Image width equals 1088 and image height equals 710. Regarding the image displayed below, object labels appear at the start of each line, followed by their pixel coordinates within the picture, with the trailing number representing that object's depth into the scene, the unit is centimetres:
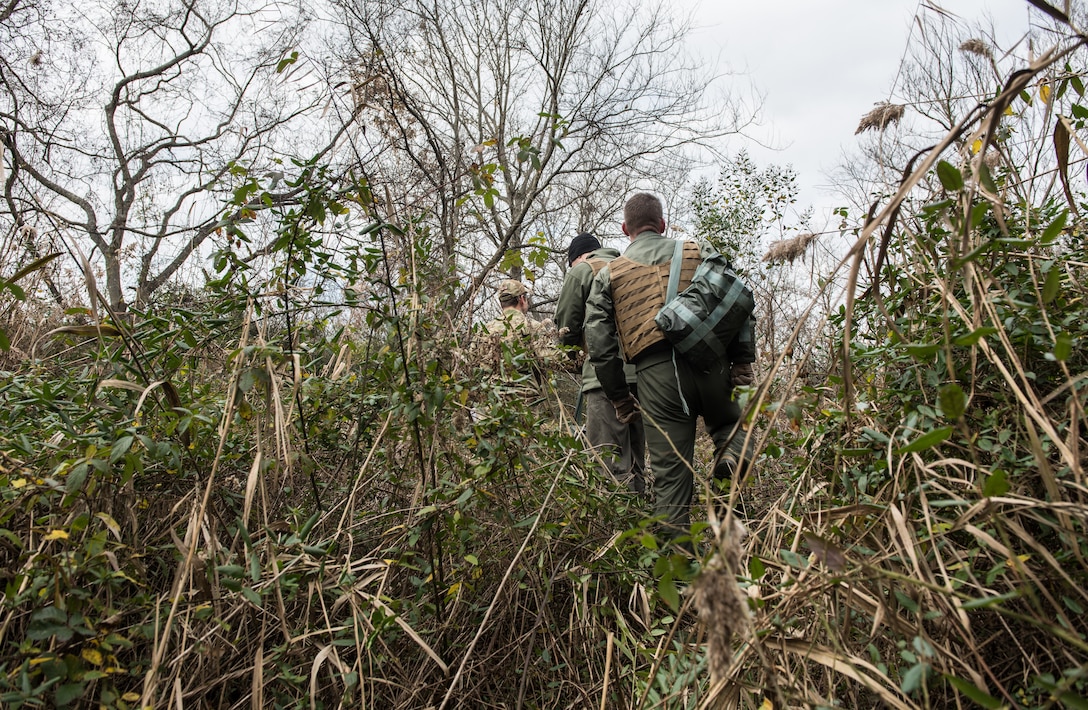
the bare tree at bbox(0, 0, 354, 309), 894
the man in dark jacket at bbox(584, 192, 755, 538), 305
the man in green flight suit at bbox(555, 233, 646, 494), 381
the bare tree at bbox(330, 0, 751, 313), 1133
